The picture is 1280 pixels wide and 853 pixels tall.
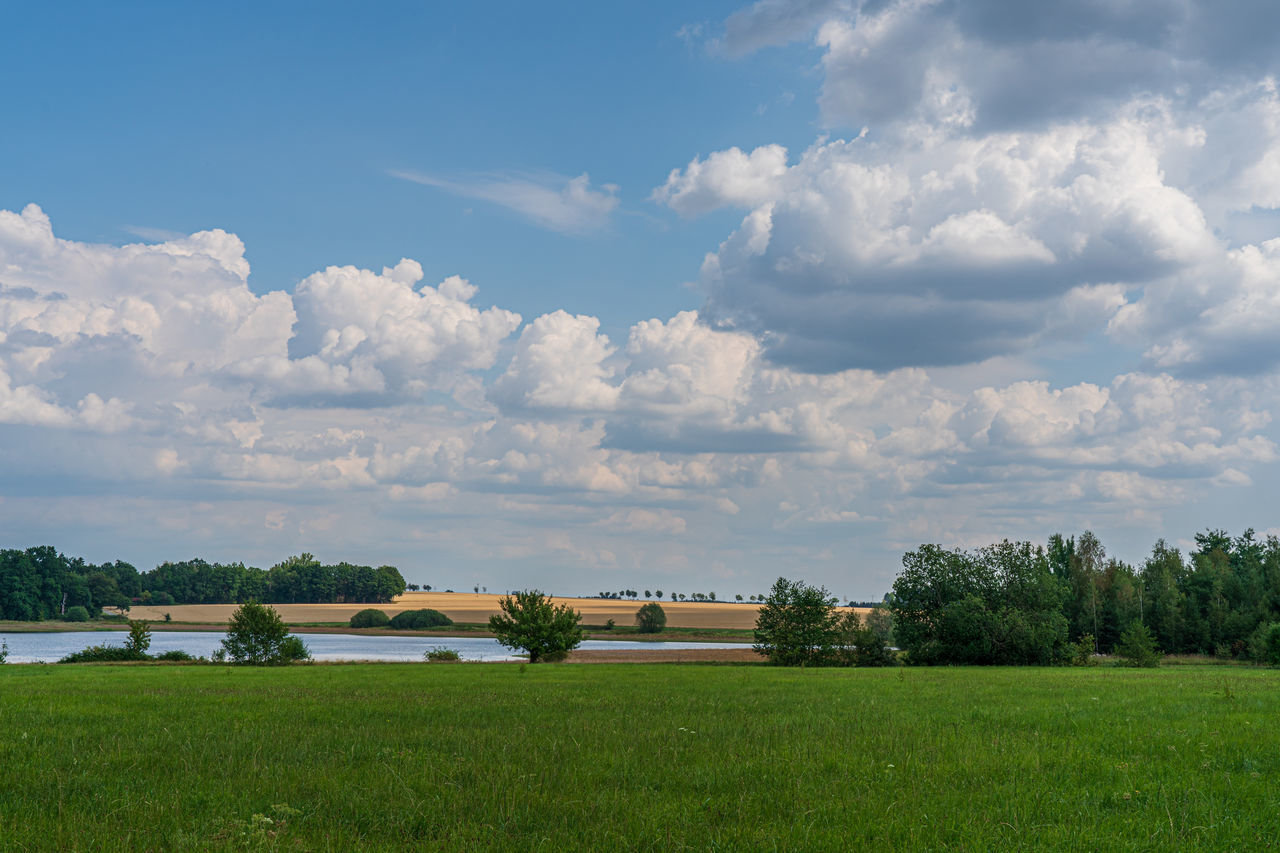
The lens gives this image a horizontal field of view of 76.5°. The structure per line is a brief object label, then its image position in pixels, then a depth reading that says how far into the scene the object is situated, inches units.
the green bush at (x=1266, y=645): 2276.1
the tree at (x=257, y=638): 2544.3
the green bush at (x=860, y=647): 2596.0
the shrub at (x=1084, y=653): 2596.0
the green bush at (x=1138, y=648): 2513.5
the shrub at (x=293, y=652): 2477.1
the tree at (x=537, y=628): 2522.1
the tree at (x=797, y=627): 2615.7
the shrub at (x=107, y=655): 2397.4
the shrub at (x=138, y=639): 2518.5
